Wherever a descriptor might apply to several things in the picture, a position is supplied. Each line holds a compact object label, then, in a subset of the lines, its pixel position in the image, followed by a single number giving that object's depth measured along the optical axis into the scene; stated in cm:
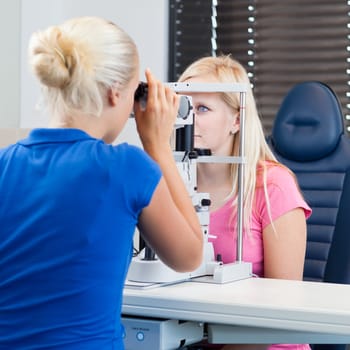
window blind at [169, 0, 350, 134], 543
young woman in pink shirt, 320
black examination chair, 382
